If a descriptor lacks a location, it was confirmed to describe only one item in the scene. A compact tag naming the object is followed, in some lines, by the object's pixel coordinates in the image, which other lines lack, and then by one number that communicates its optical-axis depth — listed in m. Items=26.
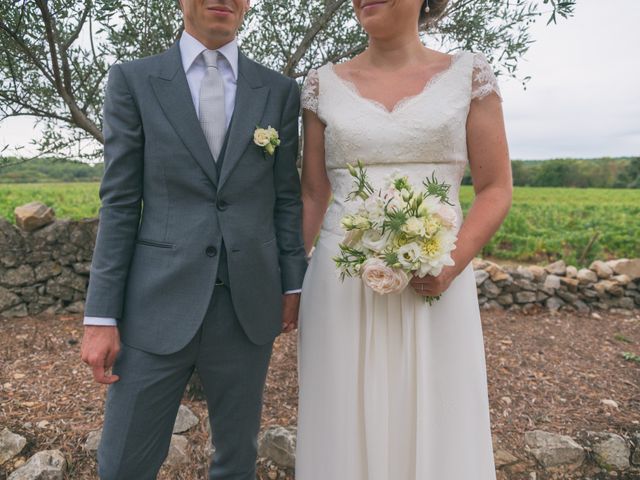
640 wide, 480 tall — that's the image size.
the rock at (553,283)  6.72
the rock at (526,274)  6.72
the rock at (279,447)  3.11
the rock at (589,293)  6.84
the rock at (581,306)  6.76
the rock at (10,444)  3.04
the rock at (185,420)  3.37
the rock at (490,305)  6.58
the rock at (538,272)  6.80
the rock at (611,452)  3.34
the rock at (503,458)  3.27
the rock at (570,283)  6.77
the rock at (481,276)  6.52
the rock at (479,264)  6.79
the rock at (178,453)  3.07
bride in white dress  2.06
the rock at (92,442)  3.09
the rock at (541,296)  6.71
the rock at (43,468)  2.84
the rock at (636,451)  3.38
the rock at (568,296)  6.78
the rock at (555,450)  3.30
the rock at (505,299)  6.61
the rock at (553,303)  6.69
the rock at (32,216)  5.46
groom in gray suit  1.87
